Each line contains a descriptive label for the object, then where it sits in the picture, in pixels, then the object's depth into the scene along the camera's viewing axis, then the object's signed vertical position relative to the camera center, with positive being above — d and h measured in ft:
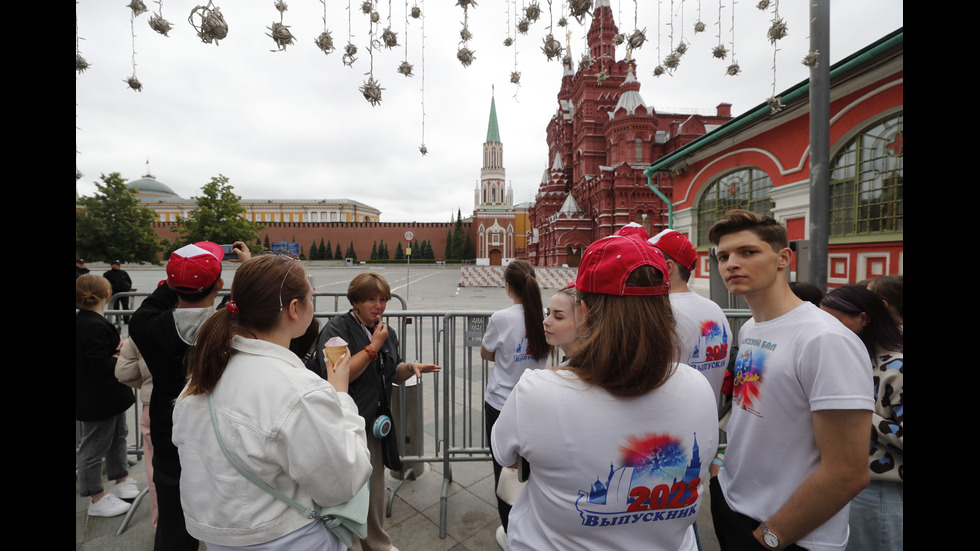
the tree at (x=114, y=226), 82.12 +9.06
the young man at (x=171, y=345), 6.90 -1.34
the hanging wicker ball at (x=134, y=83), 7.26 +3.41
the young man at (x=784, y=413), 4.62 -1.82
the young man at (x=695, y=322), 7.87 -1.07
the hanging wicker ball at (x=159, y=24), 6.53 +4.02
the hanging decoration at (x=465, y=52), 8.79 +4.77
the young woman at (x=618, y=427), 3.66 -1.49
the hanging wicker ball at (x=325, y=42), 7.39 +4.21
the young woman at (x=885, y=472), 5.77 -3.01
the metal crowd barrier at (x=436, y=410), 10.73 -4.15
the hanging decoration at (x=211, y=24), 5.99 +3.71
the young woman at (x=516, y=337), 9.21 -1.60
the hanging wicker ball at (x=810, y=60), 9.62 +5.05
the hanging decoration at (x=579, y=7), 7.19 +4.72
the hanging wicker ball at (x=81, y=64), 6.25 +3.22
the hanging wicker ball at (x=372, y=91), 7.65 +3.41
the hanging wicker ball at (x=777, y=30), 8.93 +5.34
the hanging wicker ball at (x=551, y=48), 8.33 +4.67
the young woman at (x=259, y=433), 4.27 -1.81
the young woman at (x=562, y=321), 6.39 -0.84
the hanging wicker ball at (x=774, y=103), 9.81 +4.07
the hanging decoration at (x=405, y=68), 8.74 +4.40
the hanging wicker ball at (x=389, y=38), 8.17 +4.73
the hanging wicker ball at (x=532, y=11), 8.07 +5.23
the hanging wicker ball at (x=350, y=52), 7.99 +4.37
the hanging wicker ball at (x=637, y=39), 8.46 +4.92
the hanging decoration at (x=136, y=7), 6.53 +4.29
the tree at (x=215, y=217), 98.17 +12.83
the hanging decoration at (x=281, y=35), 6.78 +4.00
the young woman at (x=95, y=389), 9.79 -3.03
